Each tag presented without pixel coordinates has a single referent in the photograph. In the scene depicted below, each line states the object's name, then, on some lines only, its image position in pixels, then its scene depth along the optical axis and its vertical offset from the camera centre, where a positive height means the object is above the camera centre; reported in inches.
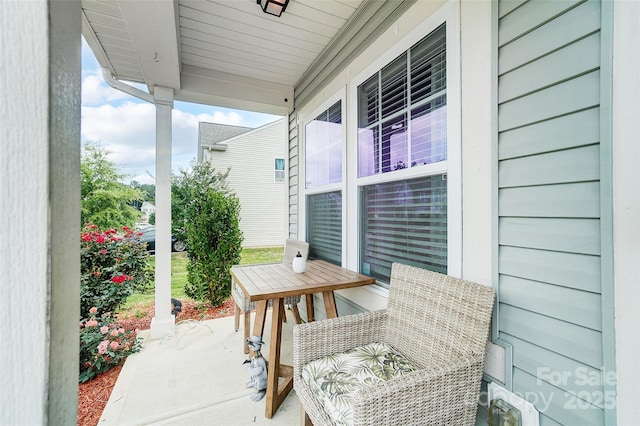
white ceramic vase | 94.2 -18.0
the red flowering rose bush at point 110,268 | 112.6 -24.8
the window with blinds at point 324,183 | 109.3 +13.1
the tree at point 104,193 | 209.0 +16.0
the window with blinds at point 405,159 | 65.9 +15.2
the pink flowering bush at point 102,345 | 90.6 -46.6
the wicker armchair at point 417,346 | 41.4 -26.7
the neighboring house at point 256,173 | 368.8 +55.5
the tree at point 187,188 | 164.7 +16.2
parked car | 207.0 -15.2
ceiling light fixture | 82.6 +64.9
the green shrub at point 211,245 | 152.9 -18.6
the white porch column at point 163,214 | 116.8 -0.6
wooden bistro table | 72.3 -20.8
